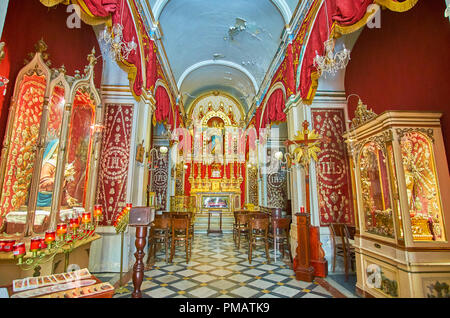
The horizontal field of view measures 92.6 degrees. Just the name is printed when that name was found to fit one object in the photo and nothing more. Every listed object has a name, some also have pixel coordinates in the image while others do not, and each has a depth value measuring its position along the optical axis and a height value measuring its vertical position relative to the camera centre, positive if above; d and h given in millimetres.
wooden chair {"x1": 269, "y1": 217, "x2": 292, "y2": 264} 4416 -748
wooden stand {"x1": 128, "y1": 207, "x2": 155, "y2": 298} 2285 -362
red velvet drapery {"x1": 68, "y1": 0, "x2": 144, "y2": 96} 2648 +2503
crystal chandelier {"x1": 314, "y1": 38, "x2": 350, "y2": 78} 3303 +2245
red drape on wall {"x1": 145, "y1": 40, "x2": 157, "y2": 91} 4786 +3048
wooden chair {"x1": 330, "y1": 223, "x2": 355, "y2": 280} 3638 -821
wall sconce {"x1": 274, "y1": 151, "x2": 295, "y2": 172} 4548 +824
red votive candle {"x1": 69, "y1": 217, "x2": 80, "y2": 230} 2885 -329
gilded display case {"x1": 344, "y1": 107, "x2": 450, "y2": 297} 2328 -130
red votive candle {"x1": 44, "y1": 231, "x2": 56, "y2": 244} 2150 -390
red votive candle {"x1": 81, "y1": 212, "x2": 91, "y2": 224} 3100 -280
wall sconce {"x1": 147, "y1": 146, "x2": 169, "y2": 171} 8500 +1712
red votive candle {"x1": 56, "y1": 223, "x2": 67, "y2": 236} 2416 -349
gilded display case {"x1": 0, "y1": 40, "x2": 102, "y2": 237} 2504 +631
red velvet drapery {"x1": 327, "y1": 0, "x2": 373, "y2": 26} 2697 +2421
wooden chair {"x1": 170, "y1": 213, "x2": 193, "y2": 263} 4477 -598
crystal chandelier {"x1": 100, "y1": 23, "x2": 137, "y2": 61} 3129 +2351
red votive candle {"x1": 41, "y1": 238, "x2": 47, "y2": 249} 2059 -435
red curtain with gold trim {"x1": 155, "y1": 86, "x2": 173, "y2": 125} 5687 +2612
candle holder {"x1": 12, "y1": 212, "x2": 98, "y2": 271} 1904 -466
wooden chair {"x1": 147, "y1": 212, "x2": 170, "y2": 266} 4402 -751
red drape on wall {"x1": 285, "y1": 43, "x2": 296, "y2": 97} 4771 +2843
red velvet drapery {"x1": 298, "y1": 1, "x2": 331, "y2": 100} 3531 +2591
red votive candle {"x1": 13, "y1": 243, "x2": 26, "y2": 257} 1789 -423
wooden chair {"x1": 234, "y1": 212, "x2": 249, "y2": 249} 5641 -570
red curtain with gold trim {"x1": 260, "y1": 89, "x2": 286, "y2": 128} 5715 +2549
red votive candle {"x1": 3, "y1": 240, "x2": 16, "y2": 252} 1904 -421
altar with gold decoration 10805 +2413
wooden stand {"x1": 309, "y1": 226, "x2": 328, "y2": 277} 3652 -985
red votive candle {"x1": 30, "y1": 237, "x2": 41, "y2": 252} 1902 -406
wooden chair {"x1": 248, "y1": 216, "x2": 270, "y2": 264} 4512 -562
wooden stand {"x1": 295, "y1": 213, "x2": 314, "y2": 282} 3460 -885
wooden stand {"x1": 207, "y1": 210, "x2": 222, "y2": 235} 7870 -1204
